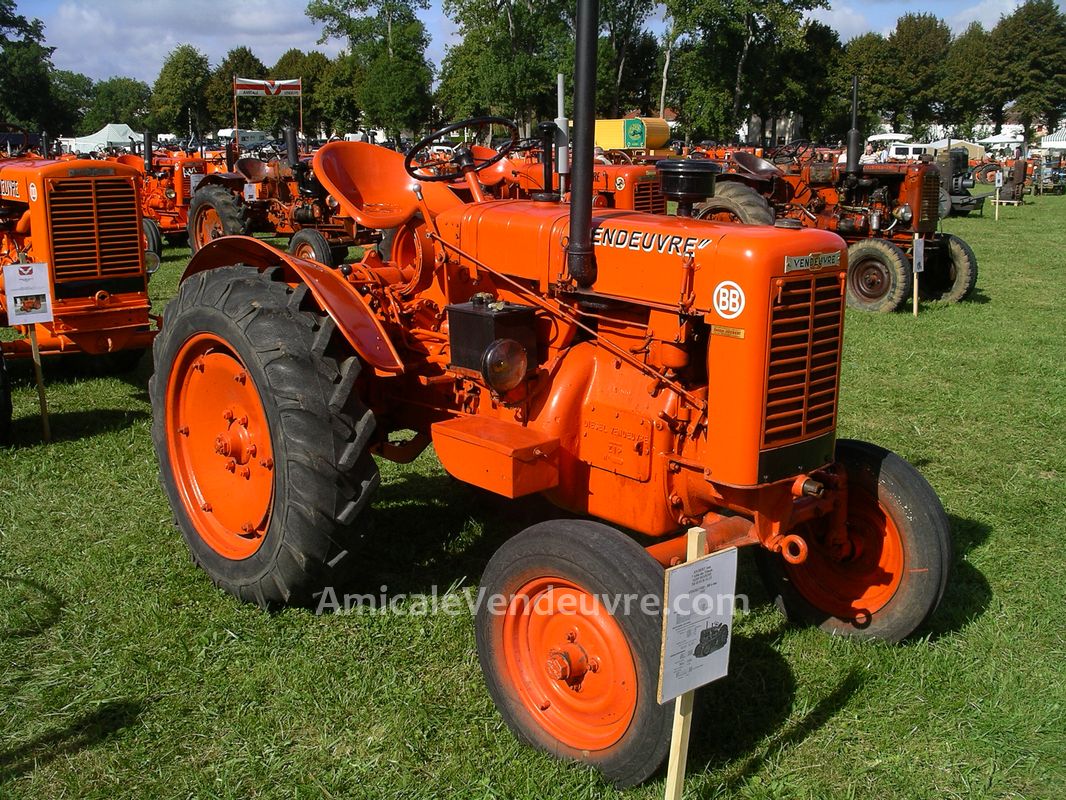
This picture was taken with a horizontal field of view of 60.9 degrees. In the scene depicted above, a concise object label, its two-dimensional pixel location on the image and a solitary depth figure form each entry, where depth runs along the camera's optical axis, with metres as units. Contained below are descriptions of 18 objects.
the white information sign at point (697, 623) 2.34
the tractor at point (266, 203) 12.79
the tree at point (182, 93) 68.25
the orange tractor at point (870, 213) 10.60
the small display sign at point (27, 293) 5.85
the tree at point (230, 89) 61.75
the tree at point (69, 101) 66.62
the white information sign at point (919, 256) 10.01
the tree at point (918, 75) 57.41
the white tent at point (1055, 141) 48.59
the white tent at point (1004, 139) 47.78
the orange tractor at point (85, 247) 6.65
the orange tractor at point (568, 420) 2.75
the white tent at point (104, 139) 49.19
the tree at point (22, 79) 62.44
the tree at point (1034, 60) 55.78
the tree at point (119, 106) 77.19
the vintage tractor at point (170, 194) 14.92
